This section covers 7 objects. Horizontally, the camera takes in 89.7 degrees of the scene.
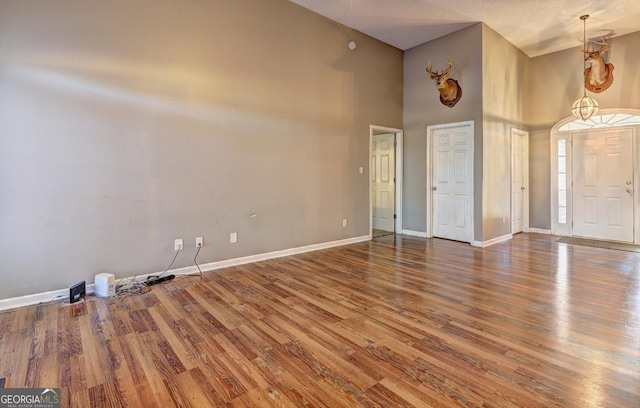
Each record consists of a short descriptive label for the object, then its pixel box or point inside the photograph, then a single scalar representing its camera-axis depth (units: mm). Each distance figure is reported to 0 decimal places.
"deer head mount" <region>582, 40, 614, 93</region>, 5470
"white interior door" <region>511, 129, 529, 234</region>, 6211
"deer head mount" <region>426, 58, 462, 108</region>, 5418
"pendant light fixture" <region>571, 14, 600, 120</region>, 5305
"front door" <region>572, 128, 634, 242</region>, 5492
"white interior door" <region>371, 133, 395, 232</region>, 6598
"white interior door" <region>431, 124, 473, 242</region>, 5523
